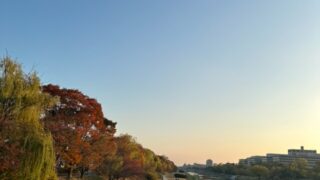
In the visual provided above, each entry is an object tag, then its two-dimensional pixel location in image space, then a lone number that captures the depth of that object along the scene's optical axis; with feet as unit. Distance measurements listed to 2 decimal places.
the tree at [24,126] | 42.55
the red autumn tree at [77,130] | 71.52
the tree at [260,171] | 244.86
